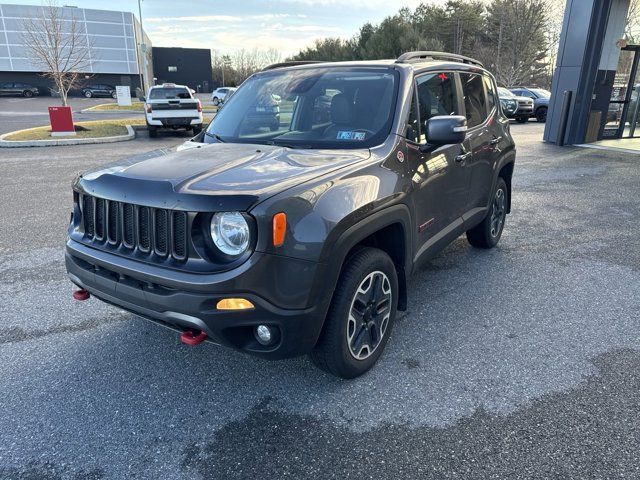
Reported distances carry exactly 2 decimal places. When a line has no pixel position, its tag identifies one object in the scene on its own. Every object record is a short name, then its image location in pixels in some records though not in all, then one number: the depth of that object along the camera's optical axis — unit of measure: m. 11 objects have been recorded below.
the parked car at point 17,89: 47.53
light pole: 37.47
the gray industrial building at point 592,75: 13.04
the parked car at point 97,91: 48.41
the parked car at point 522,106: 21.39
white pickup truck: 15.42
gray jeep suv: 2.28
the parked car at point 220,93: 42.12
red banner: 15.12
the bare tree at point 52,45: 18.33
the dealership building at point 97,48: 53.66
